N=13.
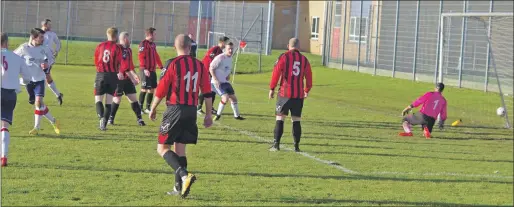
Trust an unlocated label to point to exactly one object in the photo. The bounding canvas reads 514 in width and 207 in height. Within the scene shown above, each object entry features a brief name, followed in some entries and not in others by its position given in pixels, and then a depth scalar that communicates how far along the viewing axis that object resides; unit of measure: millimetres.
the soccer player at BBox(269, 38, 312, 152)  15461
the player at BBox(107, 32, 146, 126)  17766
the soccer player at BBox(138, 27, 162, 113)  20781
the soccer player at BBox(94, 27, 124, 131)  17438
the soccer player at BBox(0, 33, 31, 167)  12336
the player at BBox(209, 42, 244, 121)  20516
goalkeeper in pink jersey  19734
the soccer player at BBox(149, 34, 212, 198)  10508
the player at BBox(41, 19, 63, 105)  22578
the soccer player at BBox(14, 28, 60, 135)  15852
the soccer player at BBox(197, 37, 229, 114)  21406
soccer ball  23797
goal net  25594
